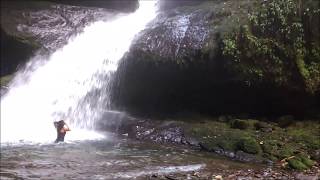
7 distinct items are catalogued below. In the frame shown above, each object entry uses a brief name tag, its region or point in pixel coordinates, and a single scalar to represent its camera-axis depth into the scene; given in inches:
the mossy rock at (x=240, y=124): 318.4
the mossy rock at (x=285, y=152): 265.5
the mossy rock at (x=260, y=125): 316.1
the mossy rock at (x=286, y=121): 326.2
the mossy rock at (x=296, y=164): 237.8
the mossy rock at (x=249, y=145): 273.7
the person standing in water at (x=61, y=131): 293.4
